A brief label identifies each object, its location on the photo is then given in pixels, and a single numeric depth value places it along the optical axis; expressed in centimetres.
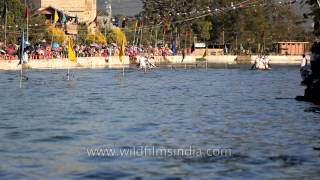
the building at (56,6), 19565
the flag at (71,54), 7095
